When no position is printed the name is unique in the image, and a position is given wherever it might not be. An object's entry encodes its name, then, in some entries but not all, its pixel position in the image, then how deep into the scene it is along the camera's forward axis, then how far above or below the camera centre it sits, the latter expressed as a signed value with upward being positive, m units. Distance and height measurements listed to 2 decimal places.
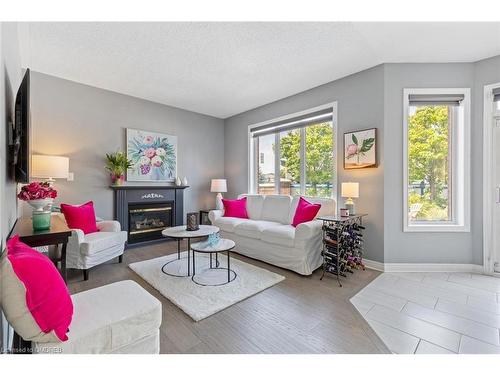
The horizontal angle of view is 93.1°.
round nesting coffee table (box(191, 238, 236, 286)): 2.52 -0.70
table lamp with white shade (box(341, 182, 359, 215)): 3.08 -0.10
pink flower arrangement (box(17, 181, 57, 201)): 1.82 -0.06
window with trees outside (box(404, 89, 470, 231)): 3.02 +0.31
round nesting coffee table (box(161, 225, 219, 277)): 2.80 -0.60
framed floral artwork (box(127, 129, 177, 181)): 4.14 +0.54
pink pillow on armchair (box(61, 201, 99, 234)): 2.92 -0.41
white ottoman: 1.13 -0.72
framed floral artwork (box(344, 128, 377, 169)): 3.11 +0.48
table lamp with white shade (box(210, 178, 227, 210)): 4.94 -0.07
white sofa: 2.85 -0.65
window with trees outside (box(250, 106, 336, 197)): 3.80 +0.54
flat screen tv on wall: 1.61 +0.36
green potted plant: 3.83 +0.31
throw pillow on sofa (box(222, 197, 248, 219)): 4.17 -0.42
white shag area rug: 2.11 -1.07
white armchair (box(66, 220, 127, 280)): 2.70 -0.76
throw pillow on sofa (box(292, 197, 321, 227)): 3.18 -0.37
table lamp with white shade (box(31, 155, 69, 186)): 2.93 +0.23
